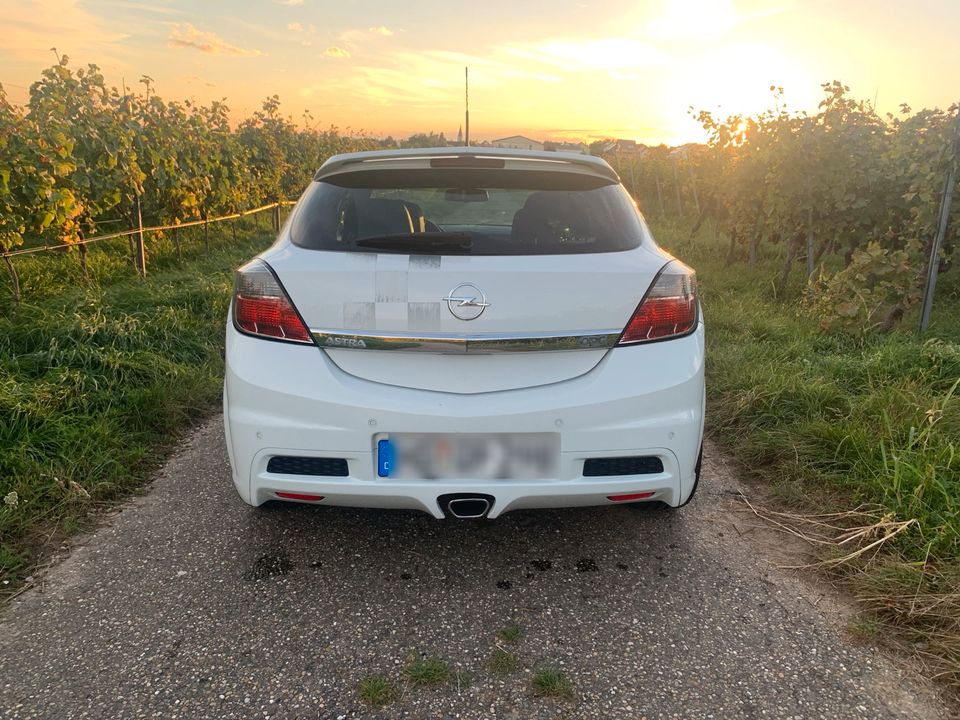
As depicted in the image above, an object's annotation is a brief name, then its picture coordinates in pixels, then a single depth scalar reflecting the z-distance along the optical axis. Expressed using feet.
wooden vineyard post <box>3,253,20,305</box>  15.99
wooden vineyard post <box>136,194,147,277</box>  22.19
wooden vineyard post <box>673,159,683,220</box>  55.66
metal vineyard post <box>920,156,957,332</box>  16.46
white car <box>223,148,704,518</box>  6.56
